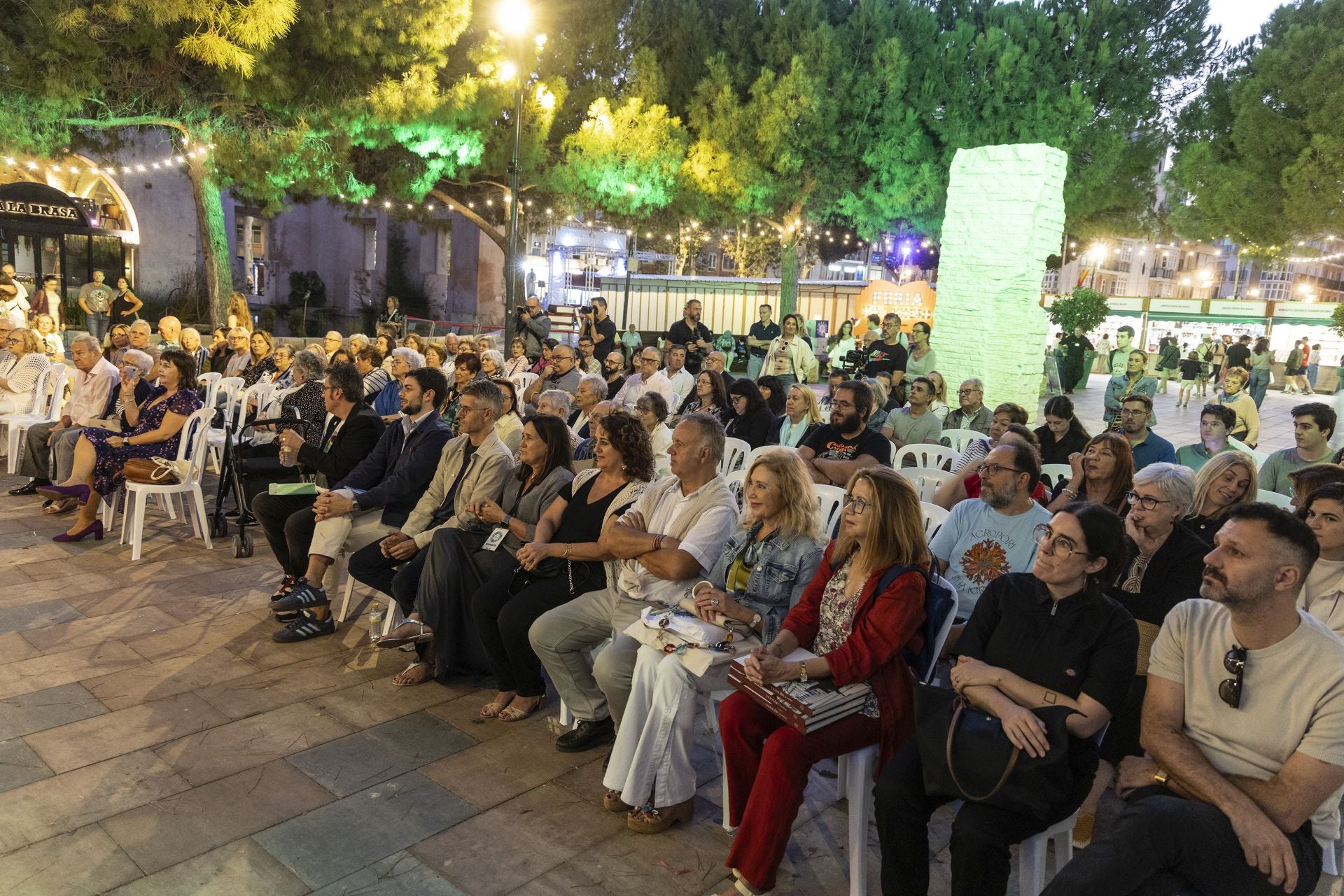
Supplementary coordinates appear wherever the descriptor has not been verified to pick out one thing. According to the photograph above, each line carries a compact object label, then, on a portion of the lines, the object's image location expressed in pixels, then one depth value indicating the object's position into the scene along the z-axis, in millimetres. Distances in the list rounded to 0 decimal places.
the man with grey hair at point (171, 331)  9516
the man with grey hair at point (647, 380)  8117
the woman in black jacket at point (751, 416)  6484
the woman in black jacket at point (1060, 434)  5699
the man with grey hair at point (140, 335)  8211
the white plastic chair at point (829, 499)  4340
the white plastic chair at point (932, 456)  6012
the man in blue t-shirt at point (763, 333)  12180
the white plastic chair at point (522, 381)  8867
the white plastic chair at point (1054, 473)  5230
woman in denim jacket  3055
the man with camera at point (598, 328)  10953
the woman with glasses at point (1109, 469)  4031
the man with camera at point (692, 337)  11516
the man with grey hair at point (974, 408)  6678
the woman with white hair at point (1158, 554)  3193
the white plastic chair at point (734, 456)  5926
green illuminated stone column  10289
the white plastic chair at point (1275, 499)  4227
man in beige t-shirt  2143
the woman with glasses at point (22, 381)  7852
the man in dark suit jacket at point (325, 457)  4949
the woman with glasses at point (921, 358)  9375
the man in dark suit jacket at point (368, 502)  4605
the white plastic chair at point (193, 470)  5766
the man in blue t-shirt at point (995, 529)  3537
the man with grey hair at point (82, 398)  6777
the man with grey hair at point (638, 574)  3426
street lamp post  9992
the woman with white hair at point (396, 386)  6980
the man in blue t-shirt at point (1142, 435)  5172
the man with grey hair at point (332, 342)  9281
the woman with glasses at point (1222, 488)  3676
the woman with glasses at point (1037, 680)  2385
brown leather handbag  5727
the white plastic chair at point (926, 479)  5289
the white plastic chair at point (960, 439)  6445
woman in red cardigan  2670
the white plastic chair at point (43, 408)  7684
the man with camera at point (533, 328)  11602
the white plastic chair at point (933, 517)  3986
